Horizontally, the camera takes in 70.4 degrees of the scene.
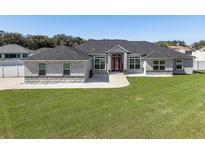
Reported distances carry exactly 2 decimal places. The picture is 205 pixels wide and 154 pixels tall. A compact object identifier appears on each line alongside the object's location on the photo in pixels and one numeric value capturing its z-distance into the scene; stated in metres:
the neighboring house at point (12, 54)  29.99
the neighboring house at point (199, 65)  23.98
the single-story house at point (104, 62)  13.75
